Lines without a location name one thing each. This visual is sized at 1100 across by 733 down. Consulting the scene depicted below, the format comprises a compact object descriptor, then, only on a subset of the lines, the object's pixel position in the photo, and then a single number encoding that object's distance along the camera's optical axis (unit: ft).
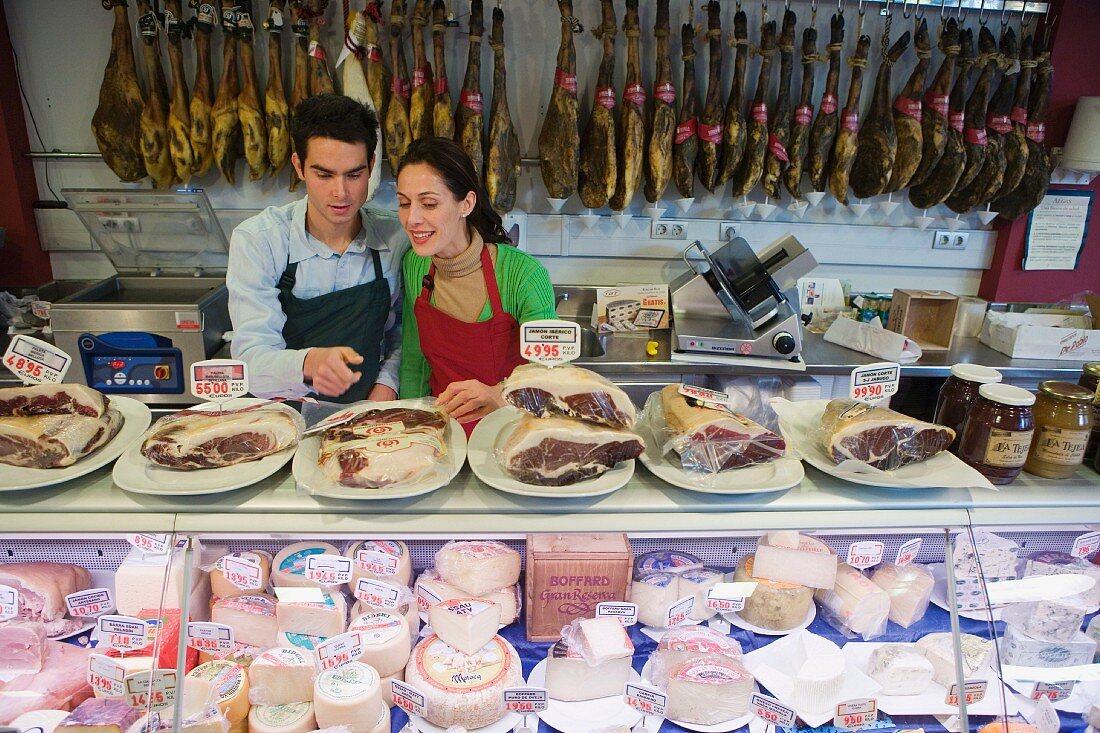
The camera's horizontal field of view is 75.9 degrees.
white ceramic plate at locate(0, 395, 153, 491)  4.53
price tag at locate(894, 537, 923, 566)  5.82
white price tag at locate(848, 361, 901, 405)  5.04
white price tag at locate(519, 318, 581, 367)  5.01
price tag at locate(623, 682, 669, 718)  5.62
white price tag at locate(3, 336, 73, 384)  4.74
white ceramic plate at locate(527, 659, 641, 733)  5.53
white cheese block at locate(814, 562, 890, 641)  5.98
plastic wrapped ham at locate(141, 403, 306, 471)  4.78
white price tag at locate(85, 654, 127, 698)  5.28
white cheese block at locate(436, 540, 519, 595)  5.80
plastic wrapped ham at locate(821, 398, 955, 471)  5.08
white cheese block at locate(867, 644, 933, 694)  5.83
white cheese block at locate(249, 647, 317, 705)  5.46
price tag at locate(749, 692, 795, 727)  5.57
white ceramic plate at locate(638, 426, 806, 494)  4.80
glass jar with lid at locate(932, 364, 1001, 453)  5.18
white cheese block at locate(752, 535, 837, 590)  5.94
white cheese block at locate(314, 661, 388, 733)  5.21
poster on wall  14.62
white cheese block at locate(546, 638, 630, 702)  5.63
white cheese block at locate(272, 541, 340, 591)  5.60
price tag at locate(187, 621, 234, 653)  5.49
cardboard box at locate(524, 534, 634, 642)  5.70
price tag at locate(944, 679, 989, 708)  5.74
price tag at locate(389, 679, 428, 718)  5.45
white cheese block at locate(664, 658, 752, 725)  5.54
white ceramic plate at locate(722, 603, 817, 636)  6.10
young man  7.74
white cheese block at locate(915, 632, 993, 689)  5.88
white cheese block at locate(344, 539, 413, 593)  5.72
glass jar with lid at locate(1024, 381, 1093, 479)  5.04
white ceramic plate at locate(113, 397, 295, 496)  4.54
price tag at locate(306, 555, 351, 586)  5.60
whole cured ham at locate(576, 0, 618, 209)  13.05
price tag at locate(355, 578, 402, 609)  5.66
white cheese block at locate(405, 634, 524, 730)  5.38
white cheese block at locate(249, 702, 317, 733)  5.35
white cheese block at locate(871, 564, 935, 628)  6.07
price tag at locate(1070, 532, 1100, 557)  5.70
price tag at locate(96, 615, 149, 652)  5.43
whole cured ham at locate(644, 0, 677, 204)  13.14
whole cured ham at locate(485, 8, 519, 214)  13.04
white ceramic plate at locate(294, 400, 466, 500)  4.57
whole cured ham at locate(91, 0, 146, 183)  12.68
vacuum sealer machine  11.41
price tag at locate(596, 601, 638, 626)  5.89
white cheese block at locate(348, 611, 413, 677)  5.57
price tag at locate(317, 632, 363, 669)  5.50
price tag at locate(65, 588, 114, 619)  5.54
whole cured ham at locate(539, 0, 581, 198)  12.96
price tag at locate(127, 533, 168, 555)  4.83
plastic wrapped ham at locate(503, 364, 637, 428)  4.93
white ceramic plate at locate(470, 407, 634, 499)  4.66
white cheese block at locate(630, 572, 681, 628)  5.95
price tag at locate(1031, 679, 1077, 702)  5.92
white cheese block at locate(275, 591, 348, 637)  5.61
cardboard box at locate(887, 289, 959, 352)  13.61
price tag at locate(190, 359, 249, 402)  4.73
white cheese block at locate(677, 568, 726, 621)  5.96
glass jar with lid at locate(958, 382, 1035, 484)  4.93
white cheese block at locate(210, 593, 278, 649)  5.58
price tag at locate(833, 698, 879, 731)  5.62
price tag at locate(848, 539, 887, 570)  5.87
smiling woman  8.53
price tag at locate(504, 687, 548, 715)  5.48
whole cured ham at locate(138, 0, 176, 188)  12.76
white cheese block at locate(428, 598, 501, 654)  5.68
